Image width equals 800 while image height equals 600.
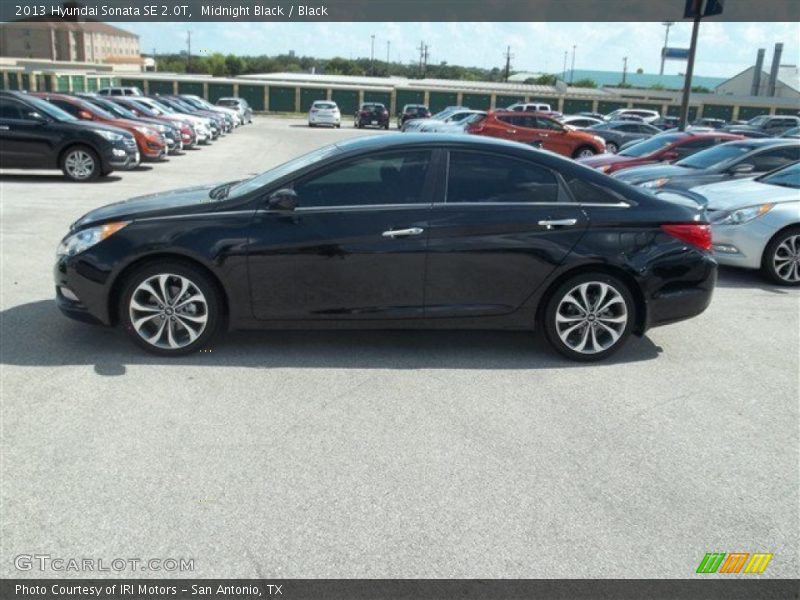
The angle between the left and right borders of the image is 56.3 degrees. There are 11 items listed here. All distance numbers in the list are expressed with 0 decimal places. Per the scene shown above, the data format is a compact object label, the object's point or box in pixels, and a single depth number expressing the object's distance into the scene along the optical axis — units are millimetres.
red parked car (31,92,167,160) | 18016
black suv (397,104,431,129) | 45125
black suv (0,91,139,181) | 14992
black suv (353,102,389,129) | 45547
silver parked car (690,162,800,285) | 8180
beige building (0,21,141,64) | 97188
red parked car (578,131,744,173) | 14070
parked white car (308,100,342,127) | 44438
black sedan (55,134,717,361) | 5250
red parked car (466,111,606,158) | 23078
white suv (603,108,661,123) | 47188
